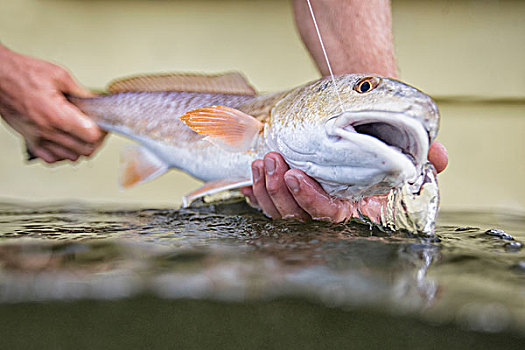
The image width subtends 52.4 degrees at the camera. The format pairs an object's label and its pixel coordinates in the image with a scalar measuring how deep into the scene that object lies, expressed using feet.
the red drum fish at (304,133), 2.45
